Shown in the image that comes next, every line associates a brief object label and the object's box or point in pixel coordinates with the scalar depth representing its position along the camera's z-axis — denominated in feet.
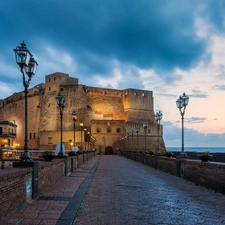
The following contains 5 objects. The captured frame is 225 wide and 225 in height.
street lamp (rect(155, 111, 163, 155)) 85.87
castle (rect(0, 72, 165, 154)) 210.18
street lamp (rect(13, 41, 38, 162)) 25.96
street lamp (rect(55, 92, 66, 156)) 51.57
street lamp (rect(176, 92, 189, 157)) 52.97
